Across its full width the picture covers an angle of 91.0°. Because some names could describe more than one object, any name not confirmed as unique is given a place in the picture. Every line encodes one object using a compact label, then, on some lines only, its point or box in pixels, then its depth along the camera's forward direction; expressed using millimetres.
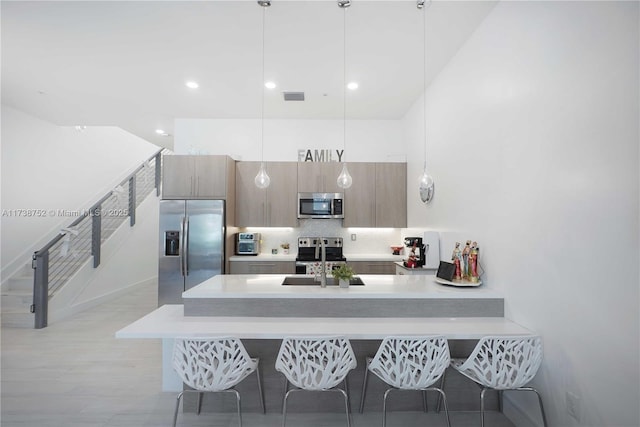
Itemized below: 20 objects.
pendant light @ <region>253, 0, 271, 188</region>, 2498
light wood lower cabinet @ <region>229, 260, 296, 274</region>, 4668
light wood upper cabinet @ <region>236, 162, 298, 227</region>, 5031
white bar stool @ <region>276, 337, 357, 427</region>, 1920
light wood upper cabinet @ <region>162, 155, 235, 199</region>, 4625
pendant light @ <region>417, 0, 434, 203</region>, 2619
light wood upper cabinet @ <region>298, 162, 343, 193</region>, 5062
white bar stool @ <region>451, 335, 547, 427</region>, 1928
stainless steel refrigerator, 4441
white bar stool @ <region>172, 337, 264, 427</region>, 1930
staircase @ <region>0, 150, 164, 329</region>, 4227
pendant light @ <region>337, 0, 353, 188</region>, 2514
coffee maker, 3729
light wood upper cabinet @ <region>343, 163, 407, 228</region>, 5070
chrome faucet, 2733
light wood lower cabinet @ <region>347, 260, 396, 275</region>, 4770
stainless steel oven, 4740
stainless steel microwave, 4980
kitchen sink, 2955
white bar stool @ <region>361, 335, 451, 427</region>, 1938
